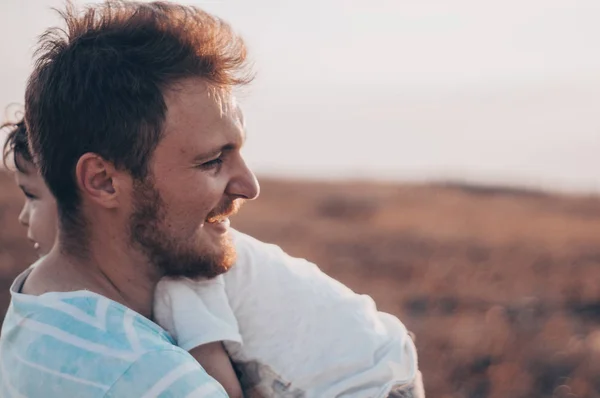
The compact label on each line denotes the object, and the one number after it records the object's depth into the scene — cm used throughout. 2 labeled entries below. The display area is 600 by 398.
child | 231
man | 217
